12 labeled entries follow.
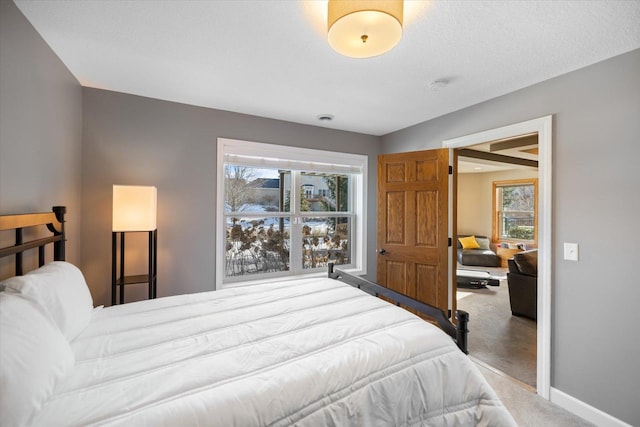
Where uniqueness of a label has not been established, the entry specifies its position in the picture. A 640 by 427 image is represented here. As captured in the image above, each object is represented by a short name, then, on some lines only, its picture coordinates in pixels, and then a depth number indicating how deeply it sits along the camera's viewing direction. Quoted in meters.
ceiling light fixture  1.15
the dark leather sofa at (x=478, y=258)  6.89
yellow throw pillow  7.27
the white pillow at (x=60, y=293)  1.17
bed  0.89
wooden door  3.00
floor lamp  2.20
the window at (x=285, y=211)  3.17
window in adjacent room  6.82
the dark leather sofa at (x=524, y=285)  3.64
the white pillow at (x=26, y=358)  0.77
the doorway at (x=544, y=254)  2.17
